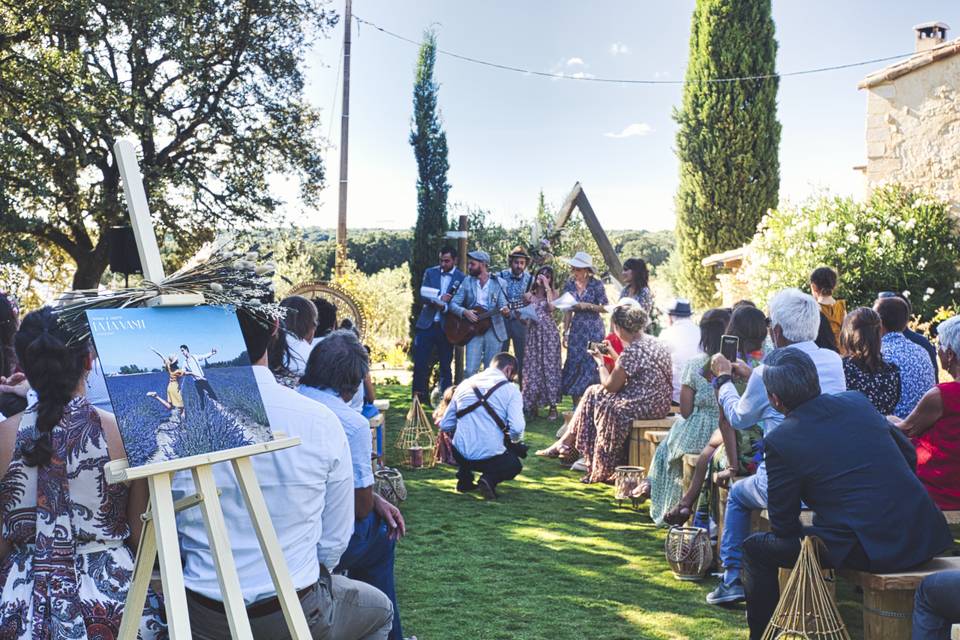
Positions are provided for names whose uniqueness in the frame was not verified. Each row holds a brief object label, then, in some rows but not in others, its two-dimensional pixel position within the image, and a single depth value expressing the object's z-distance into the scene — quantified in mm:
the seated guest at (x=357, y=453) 3867
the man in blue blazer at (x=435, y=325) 10961
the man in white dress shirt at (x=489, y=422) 7059
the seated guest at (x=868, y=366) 5426
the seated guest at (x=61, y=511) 2670
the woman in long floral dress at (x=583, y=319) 10188
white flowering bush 11453
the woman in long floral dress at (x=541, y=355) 10539
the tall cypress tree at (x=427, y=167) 13789
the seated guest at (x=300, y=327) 5719
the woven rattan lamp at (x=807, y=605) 3672
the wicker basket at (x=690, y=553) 5172
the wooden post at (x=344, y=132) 17594
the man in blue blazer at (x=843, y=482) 3645
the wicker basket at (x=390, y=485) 5988
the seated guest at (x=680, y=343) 7277
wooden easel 2467
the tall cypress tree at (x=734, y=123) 19609
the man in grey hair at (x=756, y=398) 4574
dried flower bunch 2660
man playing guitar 10586
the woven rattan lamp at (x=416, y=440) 8328
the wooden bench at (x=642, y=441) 6941
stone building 12617
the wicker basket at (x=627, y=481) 6730
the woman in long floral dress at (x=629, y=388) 6945
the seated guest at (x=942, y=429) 4652
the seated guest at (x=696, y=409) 5660
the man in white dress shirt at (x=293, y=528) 2904
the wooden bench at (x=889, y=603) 3656
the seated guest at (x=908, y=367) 5543
